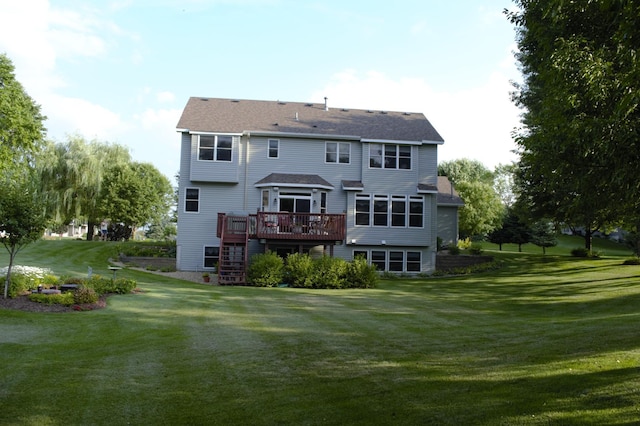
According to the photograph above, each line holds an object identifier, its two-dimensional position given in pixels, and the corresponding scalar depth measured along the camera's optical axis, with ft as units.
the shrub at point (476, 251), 111.18
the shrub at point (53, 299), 47.75
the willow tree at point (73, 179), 136.15
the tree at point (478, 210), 178.91
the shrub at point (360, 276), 77.20
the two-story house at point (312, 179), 93.76
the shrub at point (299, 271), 76.54
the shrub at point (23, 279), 49.77
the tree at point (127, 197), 138.00
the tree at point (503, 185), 245.24
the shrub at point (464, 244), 135.03
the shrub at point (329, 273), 76.23
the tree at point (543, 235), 156.15
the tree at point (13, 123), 85.71
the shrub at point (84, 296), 48.44
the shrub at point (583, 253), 112.65
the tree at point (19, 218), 48.26
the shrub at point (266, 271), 76.02
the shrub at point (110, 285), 55.70
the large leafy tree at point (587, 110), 29.73
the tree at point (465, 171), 254.88
